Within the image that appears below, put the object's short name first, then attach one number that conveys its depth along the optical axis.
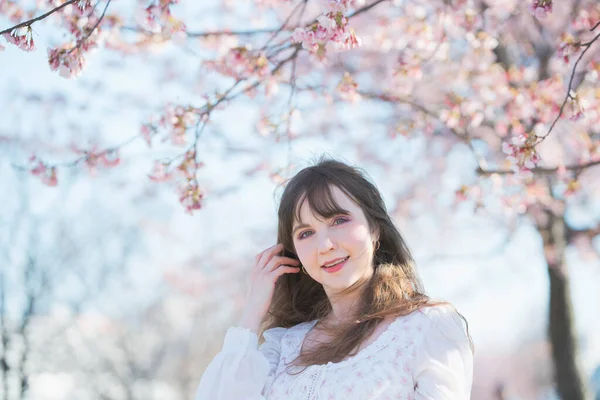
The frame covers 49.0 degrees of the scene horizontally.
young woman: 1.83
